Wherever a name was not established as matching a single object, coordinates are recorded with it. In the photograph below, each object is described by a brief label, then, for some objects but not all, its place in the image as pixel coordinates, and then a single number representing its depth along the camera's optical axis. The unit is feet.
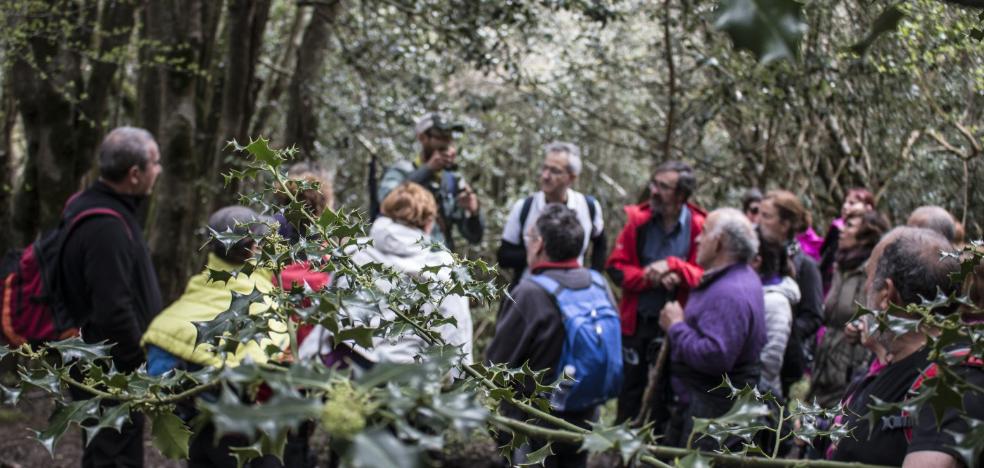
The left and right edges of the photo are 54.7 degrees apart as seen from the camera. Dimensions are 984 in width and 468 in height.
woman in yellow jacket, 12.62
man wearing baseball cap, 20.25
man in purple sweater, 14.82
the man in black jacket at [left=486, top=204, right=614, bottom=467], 14.97
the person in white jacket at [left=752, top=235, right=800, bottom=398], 16.90
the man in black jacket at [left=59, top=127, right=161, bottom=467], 14.24
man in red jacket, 19.62
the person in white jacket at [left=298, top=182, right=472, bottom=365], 14.67
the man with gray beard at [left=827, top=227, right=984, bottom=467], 7.13
